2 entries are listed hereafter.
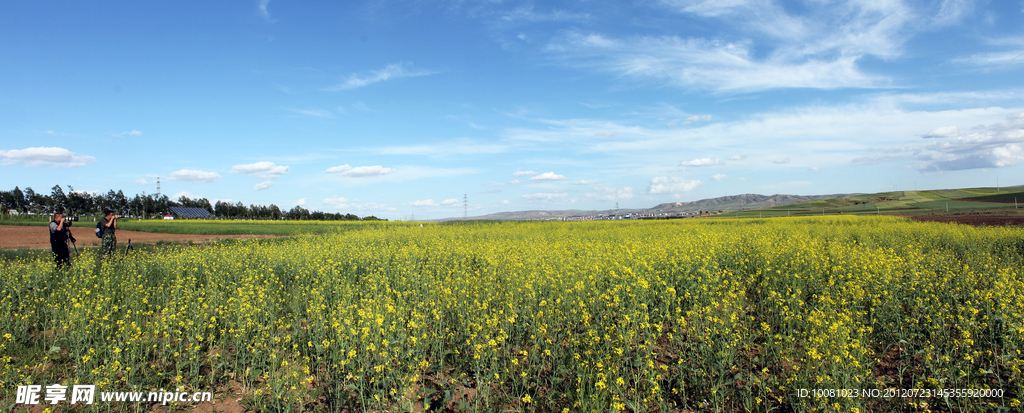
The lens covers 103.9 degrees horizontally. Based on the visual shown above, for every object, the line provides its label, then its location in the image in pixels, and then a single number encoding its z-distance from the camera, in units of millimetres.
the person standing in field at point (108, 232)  13859
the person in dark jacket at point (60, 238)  12375
